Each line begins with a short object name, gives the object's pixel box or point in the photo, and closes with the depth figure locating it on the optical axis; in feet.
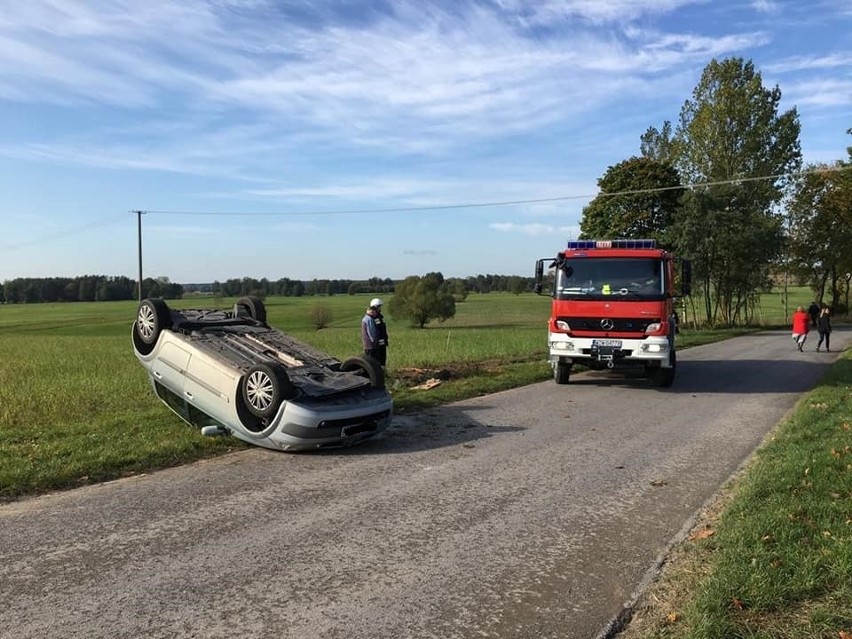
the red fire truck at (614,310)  39.68
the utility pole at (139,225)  136.91
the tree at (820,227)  126.93
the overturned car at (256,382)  22.75
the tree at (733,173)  109.09
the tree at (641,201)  119.55
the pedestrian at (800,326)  70.64
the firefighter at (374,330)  38.68
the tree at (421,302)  225.15
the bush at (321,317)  223.10
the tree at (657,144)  146.48
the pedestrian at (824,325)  70.49
